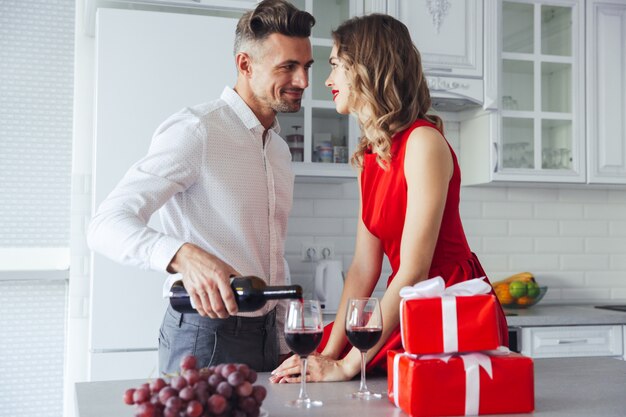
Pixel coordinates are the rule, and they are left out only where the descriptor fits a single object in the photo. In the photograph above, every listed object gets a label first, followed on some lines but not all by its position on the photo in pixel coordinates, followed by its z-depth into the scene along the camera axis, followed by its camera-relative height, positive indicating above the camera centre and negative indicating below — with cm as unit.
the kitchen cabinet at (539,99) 374 +68
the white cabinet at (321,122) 337 +49
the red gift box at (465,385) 133 -29
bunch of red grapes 111 -26
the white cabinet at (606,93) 382 +72
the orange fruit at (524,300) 362 -36
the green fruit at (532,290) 361 -30
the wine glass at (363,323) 142 -19
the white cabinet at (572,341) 331 -52
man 186 +11
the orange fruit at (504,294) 361 -33
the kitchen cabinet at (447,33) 351 +95
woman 173 +12
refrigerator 277 +45
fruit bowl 361 -36
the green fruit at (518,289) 360 -30
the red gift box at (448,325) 135 -18
